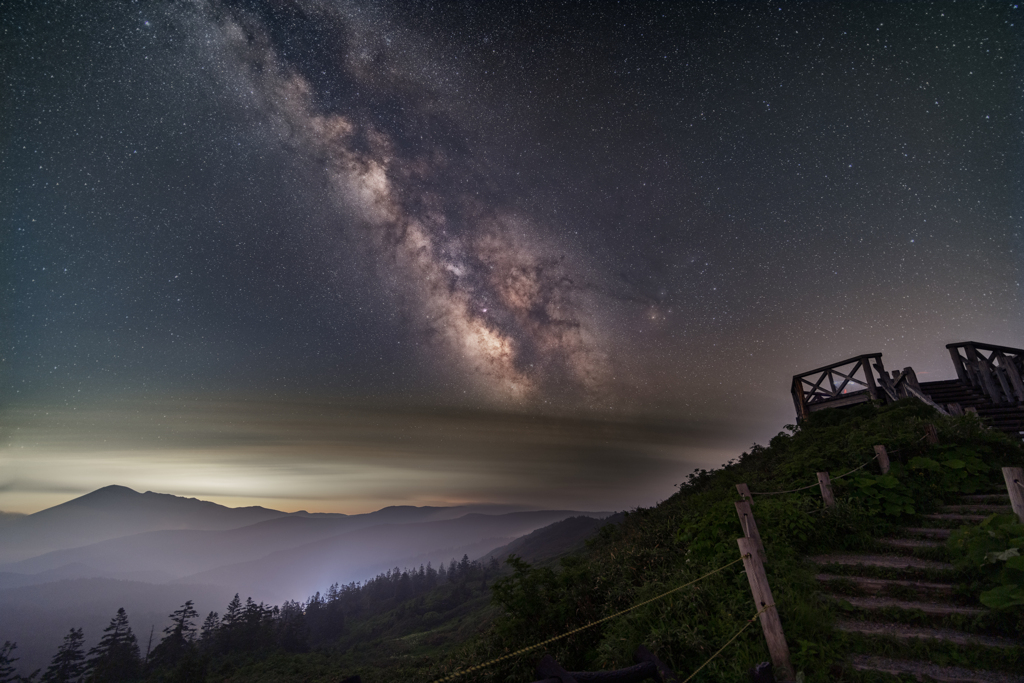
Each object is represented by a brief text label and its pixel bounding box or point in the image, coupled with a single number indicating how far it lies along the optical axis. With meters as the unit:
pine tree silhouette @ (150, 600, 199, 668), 80.81
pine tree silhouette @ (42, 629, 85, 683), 72.44
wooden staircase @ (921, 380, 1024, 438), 12.12
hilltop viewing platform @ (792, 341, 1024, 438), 12.66
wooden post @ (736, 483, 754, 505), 7.89
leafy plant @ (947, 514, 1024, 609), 4.63
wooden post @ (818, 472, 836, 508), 7.91
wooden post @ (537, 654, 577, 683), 3.50
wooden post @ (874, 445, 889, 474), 8.80
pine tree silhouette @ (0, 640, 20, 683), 69.09
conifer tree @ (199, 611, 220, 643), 92.69
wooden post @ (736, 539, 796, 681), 4.82
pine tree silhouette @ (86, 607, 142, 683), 72.12
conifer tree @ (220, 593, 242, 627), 91.62
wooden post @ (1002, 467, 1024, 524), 5.78
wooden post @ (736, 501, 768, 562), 6.56
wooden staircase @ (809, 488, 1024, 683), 4.59
